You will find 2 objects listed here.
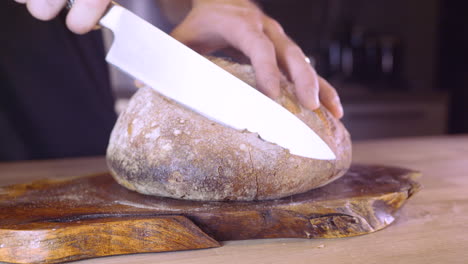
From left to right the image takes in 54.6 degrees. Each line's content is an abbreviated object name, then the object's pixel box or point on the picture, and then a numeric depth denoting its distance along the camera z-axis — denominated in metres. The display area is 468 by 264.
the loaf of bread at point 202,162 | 0.80
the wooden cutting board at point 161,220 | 0.70
